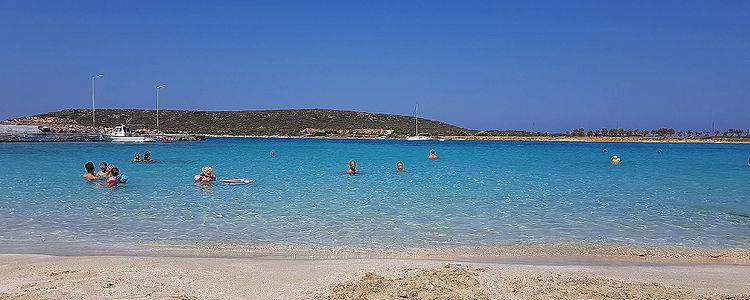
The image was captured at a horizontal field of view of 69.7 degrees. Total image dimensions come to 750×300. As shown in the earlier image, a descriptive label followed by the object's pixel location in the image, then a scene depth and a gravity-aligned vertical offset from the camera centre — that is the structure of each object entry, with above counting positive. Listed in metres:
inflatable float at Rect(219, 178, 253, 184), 17.41 -1.87
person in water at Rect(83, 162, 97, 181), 17.30 -1.69
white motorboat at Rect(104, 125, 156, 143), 66.69 -1.91
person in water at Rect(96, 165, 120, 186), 15.49 -1.65
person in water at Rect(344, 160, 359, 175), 21.96 -1.82
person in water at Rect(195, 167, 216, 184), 16.59 -1.68
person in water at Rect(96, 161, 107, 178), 18.03 -1.73
